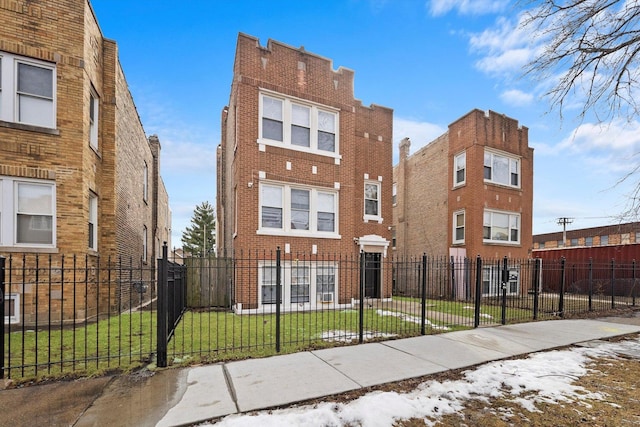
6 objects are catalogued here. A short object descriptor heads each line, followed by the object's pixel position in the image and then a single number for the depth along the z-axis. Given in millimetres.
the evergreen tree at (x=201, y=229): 57375
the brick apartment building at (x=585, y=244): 18641
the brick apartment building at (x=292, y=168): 11078
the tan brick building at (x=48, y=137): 7977
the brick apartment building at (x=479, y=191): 16391
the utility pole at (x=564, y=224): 43038
